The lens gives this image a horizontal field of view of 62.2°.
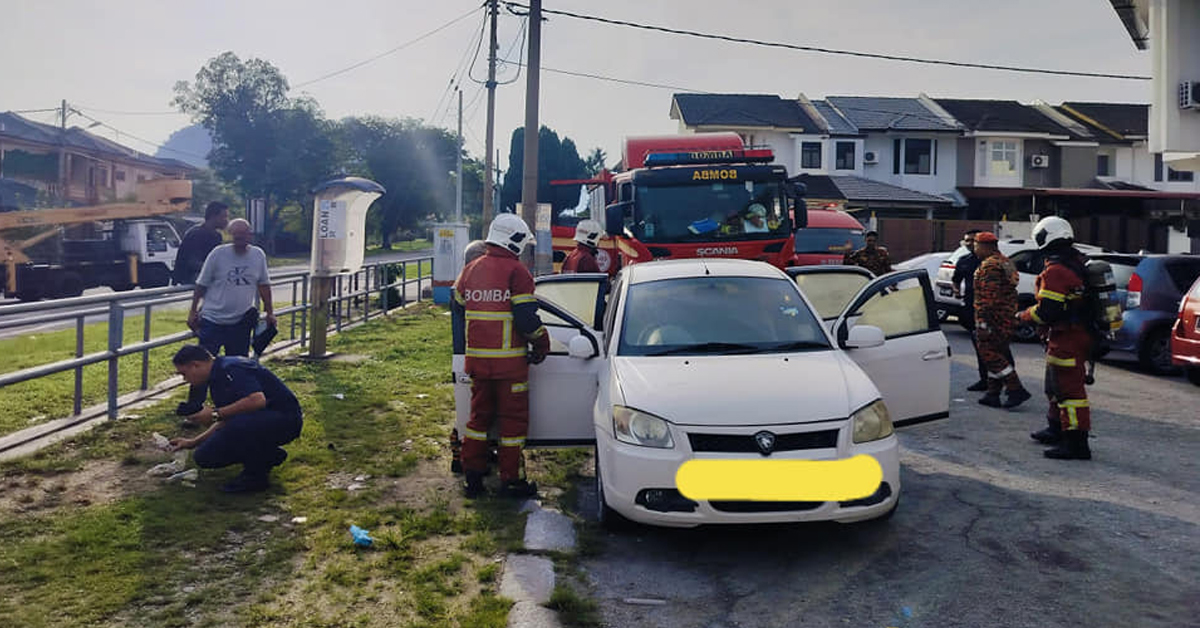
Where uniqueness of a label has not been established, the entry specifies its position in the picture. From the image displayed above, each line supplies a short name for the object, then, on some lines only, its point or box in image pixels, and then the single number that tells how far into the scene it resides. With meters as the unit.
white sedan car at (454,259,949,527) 4.82
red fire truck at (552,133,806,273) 12.17
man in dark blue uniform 5.88
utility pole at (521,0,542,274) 17.05
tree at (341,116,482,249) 73.69
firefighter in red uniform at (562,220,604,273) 10.02
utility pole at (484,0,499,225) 26.62
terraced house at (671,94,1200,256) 40.69
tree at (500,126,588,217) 54.31
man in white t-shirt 8.15
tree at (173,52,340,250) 67.88
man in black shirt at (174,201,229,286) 8.99
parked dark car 11.95
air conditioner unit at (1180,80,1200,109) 16.53
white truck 23.98
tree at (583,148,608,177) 71.25
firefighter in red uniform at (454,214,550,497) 6.00
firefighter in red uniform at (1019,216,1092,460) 7.11
